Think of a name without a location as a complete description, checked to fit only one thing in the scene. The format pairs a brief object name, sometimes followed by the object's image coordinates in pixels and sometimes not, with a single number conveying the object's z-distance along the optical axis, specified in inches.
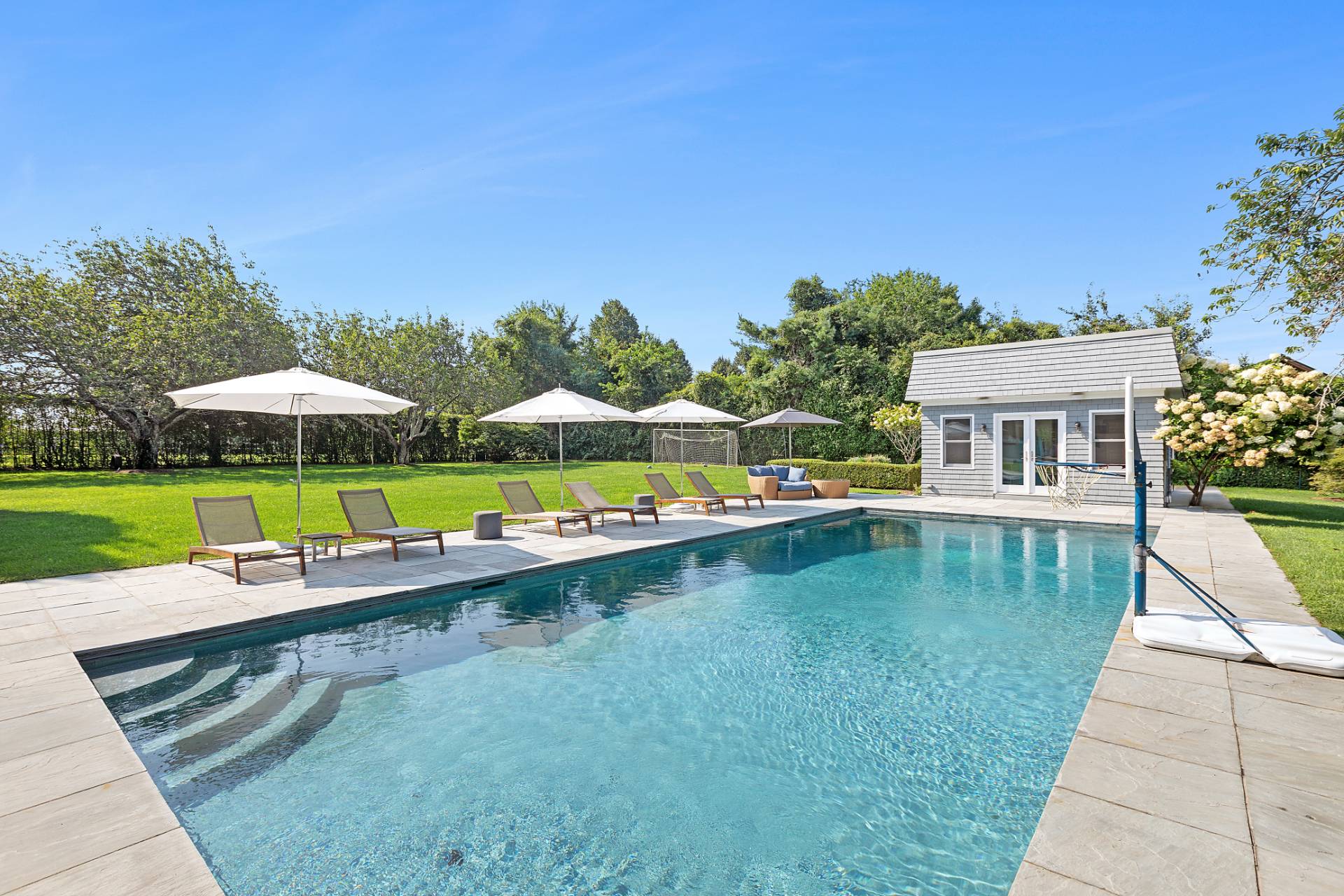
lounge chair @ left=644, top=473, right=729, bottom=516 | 493.0
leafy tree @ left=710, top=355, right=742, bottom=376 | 1822.1
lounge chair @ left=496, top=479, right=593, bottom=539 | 380.5
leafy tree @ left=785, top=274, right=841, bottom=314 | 1171.3
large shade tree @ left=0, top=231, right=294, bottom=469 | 700.0
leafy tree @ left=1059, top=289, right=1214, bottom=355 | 1070.4
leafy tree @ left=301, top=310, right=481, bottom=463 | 956.6
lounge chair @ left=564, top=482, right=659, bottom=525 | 418.6
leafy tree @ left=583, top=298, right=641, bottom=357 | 2011.6
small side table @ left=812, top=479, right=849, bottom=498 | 611.2
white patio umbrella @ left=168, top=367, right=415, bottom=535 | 277.9
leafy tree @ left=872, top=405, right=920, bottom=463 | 755.4
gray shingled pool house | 502.9
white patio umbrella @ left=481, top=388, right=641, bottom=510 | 397.4
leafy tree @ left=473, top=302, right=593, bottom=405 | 1475.1
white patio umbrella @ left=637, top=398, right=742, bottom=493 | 486.6
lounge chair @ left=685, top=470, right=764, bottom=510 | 521.0
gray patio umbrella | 644.1
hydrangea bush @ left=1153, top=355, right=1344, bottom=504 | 374.6
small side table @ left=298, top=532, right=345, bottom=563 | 287.6
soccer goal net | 959.6
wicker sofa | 592.1
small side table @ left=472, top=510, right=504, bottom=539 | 367.9
